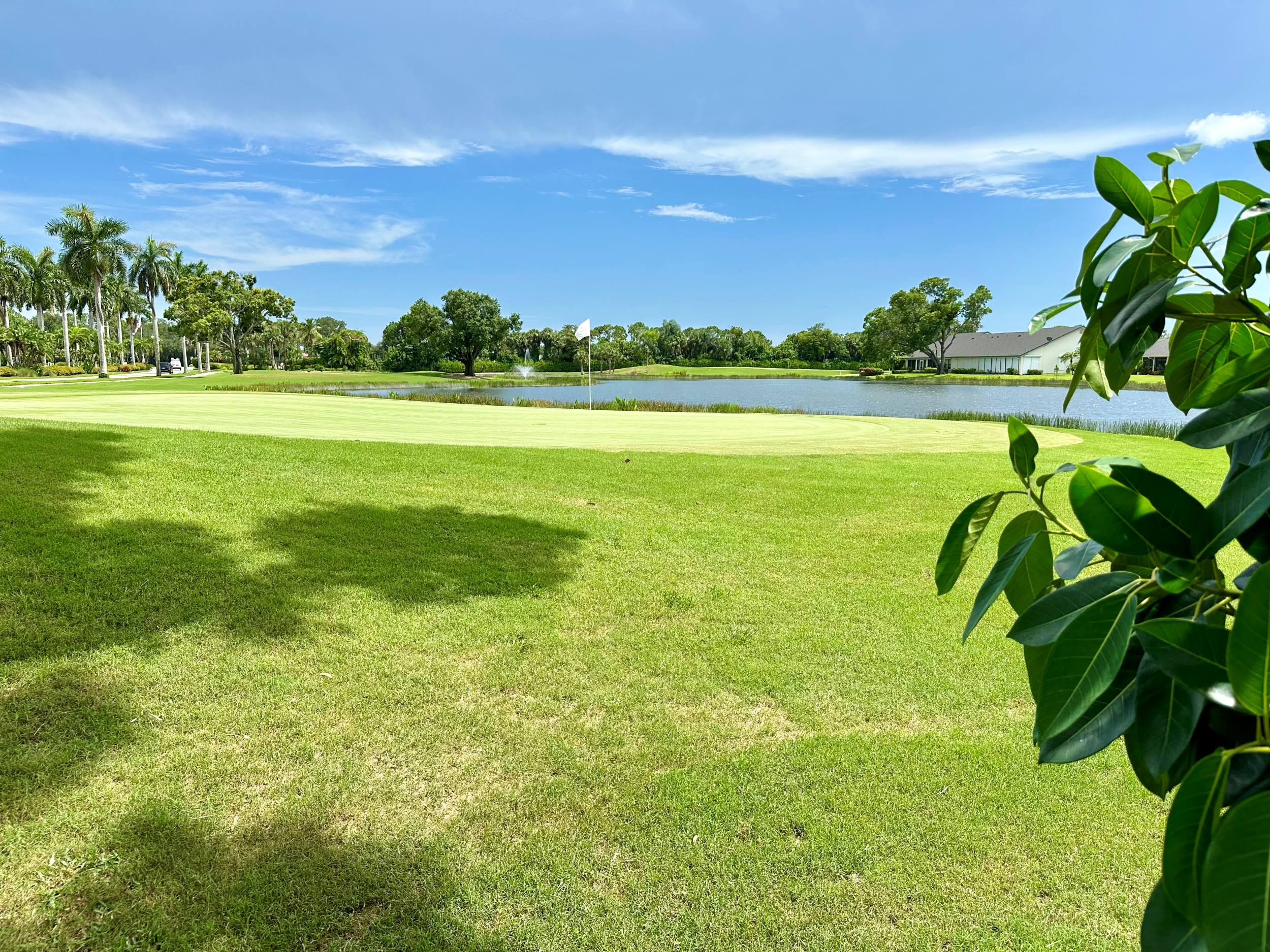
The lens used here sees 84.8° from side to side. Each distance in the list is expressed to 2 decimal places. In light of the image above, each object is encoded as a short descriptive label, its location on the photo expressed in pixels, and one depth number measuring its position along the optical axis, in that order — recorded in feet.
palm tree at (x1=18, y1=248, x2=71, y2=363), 170.40
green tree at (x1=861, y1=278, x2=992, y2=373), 241.76
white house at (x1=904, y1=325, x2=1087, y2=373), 224.94
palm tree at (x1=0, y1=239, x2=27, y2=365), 169.78
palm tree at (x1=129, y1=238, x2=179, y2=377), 181.47
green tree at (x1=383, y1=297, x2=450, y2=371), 241.96
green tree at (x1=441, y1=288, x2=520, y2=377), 237.25
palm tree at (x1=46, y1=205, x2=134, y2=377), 138.82
